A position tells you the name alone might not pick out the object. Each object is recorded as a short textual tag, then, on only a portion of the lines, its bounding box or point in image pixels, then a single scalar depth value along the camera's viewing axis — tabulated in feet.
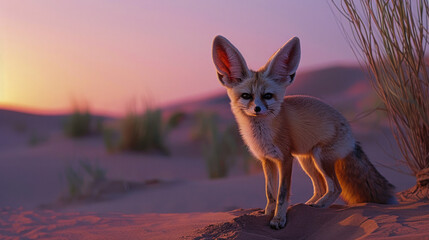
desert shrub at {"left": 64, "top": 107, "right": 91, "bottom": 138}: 41.43
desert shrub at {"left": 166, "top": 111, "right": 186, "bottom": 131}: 59.01
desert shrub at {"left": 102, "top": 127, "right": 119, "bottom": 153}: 34.78
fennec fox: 9.89
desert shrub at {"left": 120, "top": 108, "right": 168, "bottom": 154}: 35.27
